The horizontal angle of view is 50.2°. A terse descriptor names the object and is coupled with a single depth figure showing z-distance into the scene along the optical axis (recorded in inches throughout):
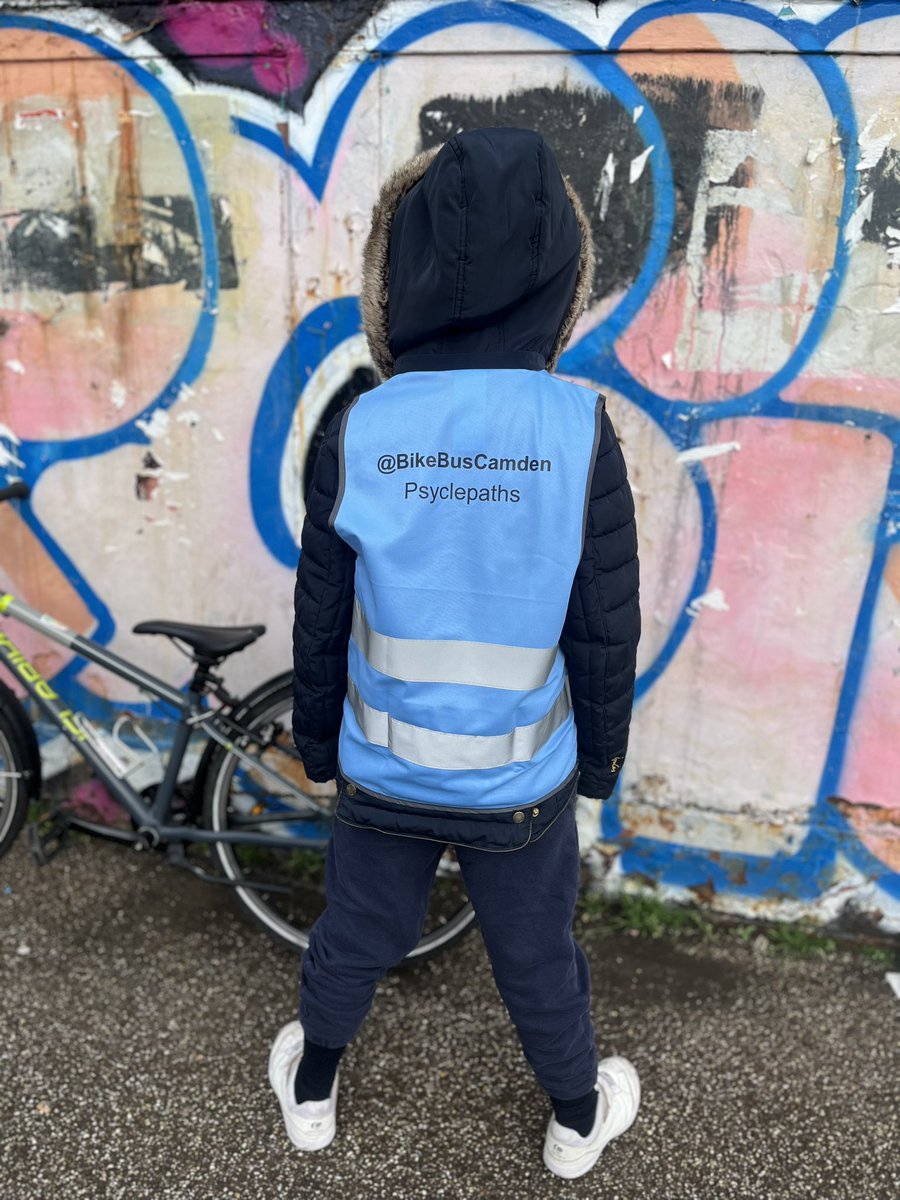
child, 67.7
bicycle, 113.7
